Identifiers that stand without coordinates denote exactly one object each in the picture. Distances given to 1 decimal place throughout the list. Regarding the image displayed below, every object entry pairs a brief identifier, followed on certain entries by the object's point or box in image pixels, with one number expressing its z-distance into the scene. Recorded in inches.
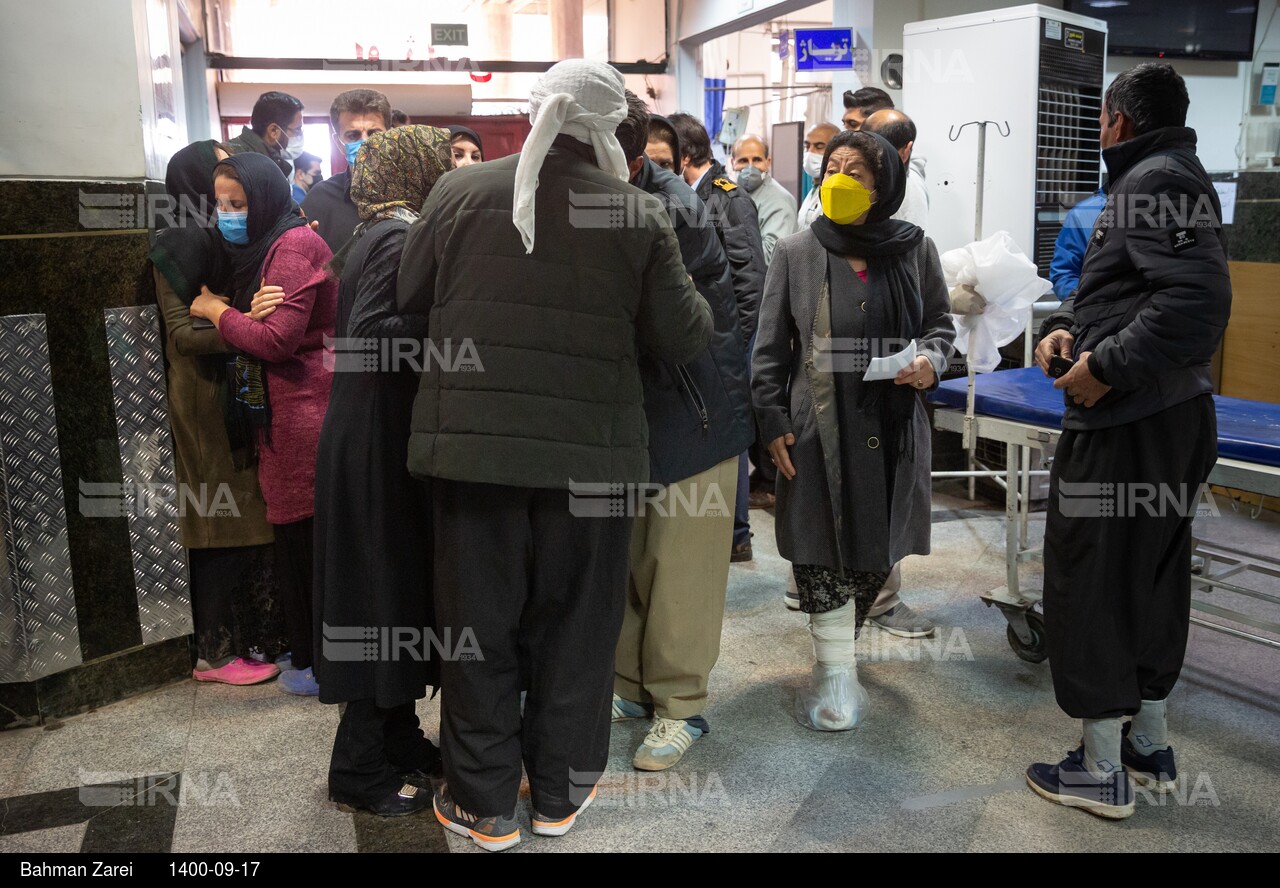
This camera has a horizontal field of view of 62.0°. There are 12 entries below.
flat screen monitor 259.4
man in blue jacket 150.5
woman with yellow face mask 104.3
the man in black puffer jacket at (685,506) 96.9
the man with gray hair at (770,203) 184.9
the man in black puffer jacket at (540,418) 78.1
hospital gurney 100.6
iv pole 121.6
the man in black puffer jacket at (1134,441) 84.0
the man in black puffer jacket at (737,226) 143.6
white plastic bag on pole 130.7
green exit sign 290.8
